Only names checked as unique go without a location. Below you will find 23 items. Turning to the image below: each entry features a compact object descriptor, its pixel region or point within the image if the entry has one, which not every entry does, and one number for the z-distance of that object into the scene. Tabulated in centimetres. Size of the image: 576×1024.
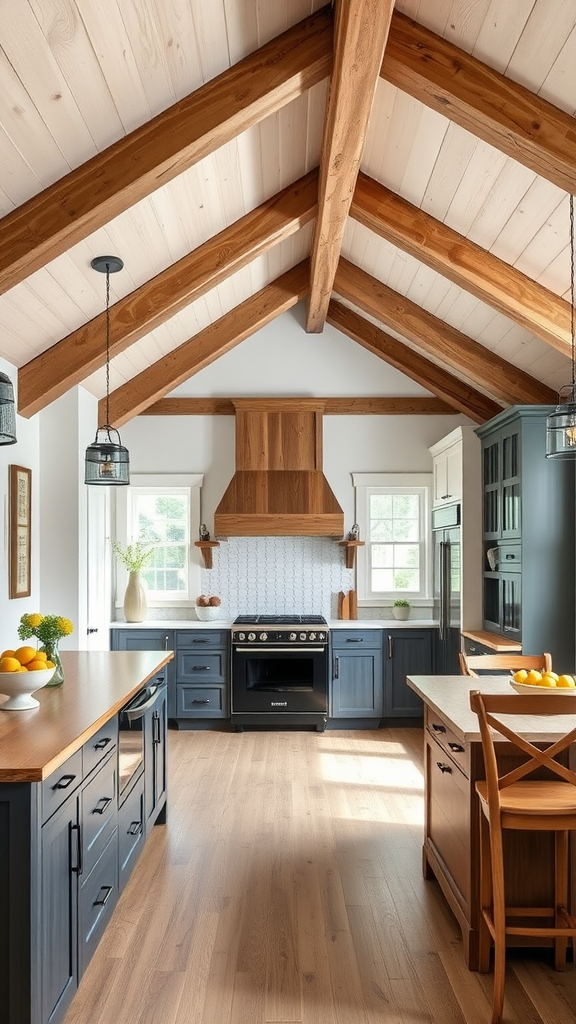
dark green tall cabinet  511
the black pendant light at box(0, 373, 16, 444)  222
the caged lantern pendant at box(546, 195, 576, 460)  322
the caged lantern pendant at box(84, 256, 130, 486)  410
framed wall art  475
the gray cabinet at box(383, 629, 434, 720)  654
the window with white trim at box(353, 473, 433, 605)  714
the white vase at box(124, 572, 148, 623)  675
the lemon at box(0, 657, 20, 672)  291
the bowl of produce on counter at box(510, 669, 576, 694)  309
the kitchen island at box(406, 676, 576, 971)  279
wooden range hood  670
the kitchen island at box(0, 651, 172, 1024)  212
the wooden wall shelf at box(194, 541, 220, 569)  704
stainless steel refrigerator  624
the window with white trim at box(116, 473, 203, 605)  711
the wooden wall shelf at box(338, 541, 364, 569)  703
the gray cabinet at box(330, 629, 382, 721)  652
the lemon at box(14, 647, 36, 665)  298
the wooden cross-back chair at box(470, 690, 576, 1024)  251
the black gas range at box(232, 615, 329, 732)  638
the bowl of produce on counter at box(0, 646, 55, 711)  290
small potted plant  690
